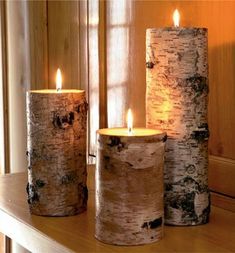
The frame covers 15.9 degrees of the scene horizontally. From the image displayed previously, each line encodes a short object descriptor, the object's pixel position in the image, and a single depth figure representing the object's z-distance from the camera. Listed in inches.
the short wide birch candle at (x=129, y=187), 44.5
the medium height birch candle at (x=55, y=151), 49.9
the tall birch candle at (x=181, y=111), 47.7
